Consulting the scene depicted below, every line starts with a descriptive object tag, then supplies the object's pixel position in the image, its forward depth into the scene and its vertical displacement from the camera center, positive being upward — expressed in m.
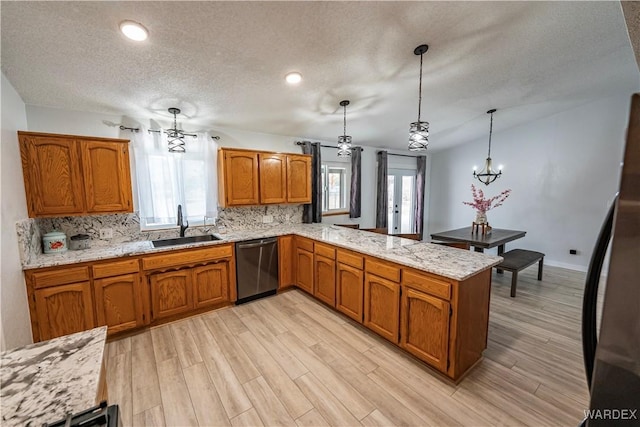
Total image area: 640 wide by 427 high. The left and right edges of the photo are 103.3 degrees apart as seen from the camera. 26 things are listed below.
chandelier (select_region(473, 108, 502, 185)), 4.12 +0.39
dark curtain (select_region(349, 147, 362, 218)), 5.12 +0.13
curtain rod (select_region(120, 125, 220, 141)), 2.93 +0.73
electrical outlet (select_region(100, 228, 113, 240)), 2.90 -0.49
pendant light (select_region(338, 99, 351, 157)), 2.88 +0.51
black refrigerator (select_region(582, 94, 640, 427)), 0.48 -0.26
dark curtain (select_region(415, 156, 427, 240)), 6.53 -0.03
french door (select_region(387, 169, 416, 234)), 6.31 -0.29
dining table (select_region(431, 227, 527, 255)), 3.59 -0.75
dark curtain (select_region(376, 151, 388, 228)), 5.60 -0.07
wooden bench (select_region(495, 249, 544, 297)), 3.42 -1.07
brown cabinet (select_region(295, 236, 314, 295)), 3.38 -1.02
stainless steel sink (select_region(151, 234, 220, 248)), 3.11 -0.65
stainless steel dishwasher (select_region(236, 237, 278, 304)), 3.23 -1.03
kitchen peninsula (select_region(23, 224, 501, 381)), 1.96 -0.90
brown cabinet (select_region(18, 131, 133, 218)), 2.25 +0.16
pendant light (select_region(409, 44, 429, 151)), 2.17 +0.50
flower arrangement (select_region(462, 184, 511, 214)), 4.25 -0.26
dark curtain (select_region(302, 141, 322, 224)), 4.45 +0.08
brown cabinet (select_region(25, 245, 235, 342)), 2.18 -1.00
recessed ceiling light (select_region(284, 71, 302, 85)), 2.38 +1.07
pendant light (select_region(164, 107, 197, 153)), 2.70 +0.57
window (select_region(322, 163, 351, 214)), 4.90 +0.05
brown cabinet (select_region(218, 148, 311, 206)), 3.41 +0.18
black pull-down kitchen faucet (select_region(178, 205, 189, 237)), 3.29 -0.42
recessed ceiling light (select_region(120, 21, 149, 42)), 1.61 +1.05
